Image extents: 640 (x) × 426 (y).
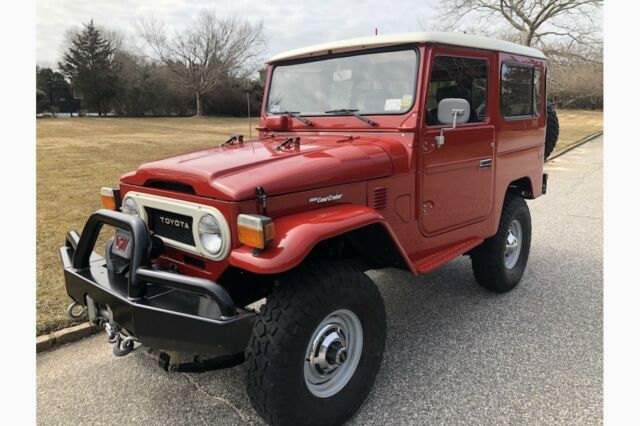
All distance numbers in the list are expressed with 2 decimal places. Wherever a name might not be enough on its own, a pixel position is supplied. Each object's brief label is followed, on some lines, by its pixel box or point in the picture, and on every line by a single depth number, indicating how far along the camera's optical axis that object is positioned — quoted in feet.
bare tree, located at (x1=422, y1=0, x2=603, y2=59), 66.80
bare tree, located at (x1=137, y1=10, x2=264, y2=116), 139.95
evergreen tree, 136.26
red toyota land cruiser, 7.77
